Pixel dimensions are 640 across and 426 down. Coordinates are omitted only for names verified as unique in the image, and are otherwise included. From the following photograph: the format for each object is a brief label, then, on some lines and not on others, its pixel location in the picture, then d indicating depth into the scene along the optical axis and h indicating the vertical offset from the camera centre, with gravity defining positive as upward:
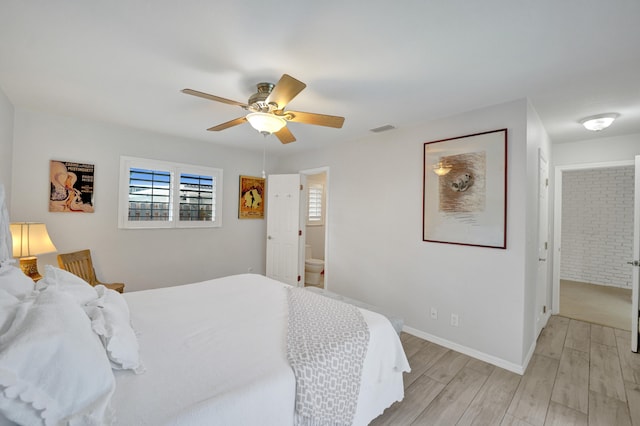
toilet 5.25 -1.06
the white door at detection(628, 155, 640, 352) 2.87 -0.42
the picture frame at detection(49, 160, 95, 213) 3.12 +0.25
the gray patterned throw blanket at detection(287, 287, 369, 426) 1.33 -0.76
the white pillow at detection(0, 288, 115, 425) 0.82 -0.53
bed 0.89 -0.71
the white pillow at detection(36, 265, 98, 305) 1.56 -0.44
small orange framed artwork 4.68 +0.25
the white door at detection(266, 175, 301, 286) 4.57 -0.24
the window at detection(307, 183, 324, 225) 6.26 +0.22
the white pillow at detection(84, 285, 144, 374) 1.23 -0.58
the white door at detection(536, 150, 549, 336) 3.07 -0.28
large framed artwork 2.63 +0.28
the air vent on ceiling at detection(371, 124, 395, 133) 3.35 +1.06
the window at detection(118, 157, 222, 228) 3.60 +0.22
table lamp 2.44 -0.32
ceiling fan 2.01 +0.77
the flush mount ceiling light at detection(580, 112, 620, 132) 2.76 +0.99
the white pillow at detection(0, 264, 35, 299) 1.37 -0.39
